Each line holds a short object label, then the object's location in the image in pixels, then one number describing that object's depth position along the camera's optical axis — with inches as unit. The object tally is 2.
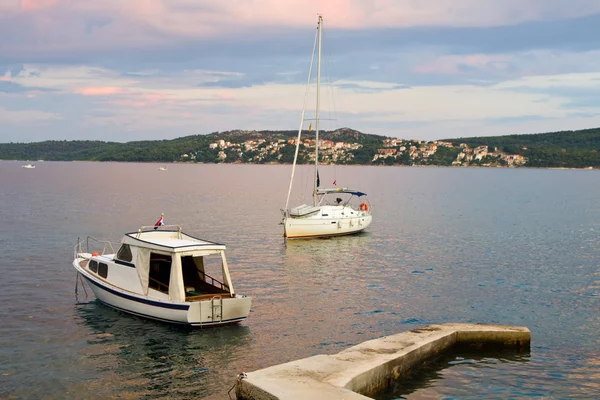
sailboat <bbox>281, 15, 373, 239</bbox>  1942.7
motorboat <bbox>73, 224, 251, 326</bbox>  910.4
